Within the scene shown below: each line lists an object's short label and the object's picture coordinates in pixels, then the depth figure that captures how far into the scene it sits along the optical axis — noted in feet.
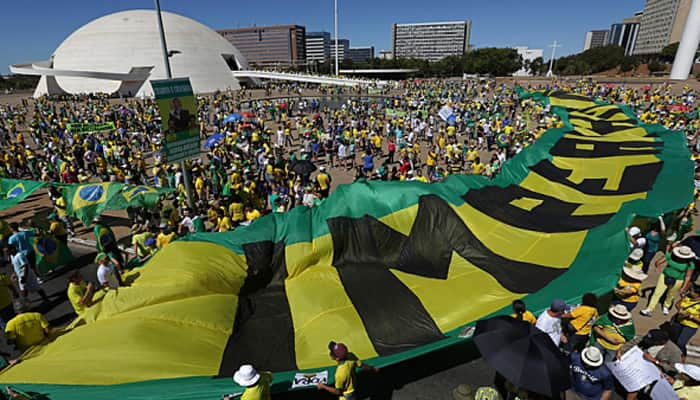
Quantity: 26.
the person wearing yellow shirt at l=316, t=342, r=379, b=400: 12.37
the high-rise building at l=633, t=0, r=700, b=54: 376.00
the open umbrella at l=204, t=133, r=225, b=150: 50.55
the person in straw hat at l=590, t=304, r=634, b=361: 13.97
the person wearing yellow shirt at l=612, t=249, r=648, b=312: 16.46
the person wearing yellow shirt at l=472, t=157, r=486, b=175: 39.19
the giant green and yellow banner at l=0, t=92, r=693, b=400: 12.71
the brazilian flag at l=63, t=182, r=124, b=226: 28.55
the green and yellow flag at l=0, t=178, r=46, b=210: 31.11
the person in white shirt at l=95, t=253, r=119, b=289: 18.93
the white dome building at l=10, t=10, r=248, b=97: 198.35
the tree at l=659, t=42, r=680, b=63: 268.62
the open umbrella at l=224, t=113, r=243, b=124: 67.78
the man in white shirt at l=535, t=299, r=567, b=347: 13.94
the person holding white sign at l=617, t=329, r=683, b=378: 13.65
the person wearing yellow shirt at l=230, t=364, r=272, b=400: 11.03
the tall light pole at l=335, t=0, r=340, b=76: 199.24
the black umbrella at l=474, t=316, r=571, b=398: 10.32
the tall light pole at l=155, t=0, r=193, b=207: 32.01
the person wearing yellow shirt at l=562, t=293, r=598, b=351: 14.56
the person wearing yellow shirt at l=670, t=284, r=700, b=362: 15.17
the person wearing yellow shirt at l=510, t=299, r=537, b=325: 14.42
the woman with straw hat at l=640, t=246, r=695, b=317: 18.25
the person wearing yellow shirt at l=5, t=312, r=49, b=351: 14.19
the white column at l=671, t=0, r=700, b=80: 166.20
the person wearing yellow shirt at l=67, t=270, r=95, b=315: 17.07
